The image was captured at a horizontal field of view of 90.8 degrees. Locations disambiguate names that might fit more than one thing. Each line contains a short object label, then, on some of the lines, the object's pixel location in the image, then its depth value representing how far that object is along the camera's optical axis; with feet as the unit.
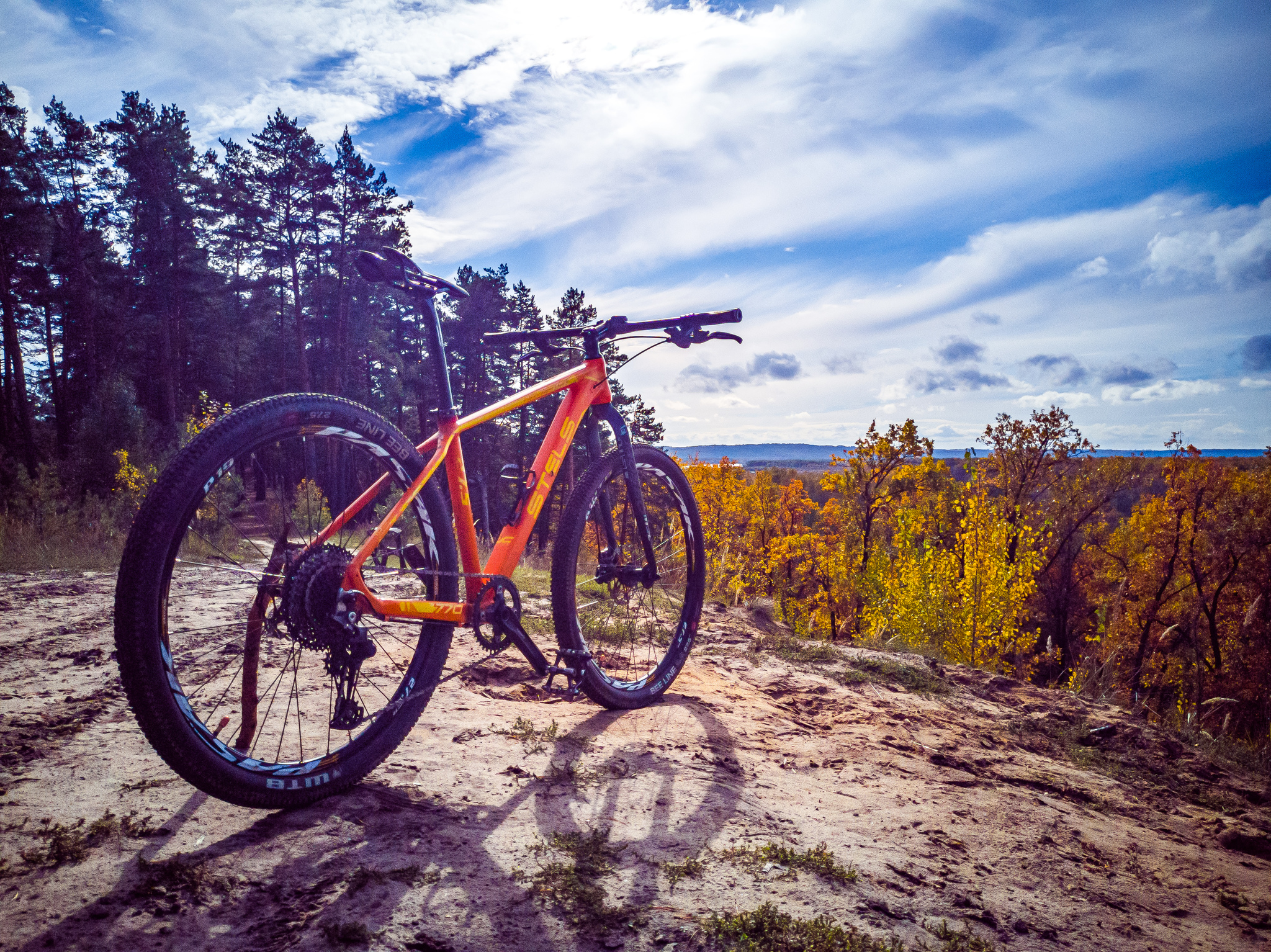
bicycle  5.66
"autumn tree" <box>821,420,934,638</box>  83.10
